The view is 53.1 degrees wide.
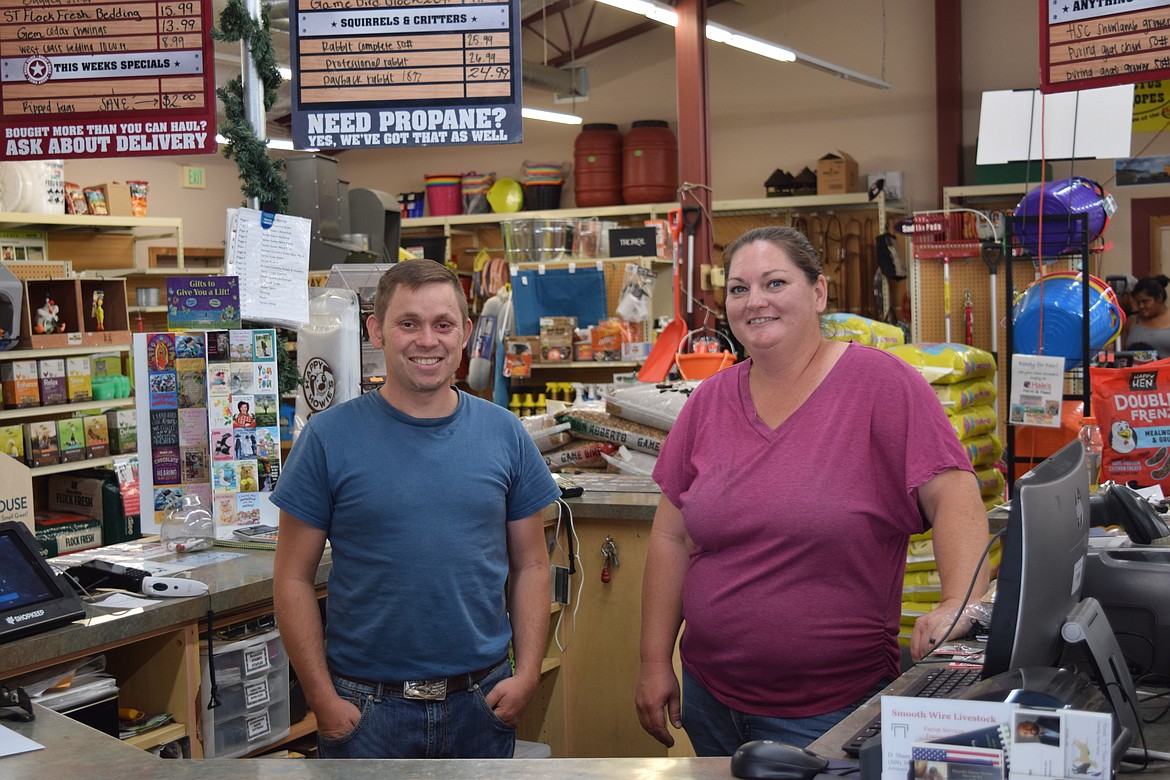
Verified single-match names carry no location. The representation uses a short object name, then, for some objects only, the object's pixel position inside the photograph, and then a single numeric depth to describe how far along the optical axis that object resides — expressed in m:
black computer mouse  1.65
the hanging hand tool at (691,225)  10.02
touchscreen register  2.40
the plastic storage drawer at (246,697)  2.90
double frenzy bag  4.93
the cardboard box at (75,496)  7.28
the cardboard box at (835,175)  12.72
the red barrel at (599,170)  13.72
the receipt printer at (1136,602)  2.15
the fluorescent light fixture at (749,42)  10.06
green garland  3.57
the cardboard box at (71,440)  7.17
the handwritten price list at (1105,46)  3.99
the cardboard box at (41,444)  6.97
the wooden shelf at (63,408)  6.78
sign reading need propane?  3.83
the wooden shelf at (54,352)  6.77
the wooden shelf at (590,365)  8.73
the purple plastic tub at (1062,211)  5.96
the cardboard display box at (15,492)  2.96
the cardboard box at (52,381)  7.01
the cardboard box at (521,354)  8.78
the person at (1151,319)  9.37
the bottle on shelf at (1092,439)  4.63
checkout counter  1.82
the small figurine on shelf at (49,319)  7.03
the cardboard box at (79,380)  7.18
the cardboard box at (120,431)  7.52
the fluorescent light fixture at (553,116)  11.92
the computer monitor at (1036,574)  1.63
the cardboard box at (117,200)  9.00
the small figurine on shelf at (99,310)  7.37
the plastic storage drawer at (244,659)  2.89
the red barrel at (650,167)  13.41
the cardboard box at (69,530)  6.90
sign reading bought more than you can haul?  3.83
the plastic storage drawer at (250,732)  2.92
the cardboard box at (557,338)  8.76
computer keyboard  1.76
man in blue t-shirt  2.44
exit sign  15.03
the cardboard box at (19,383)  6.78
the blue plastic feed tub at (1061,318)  6.00
